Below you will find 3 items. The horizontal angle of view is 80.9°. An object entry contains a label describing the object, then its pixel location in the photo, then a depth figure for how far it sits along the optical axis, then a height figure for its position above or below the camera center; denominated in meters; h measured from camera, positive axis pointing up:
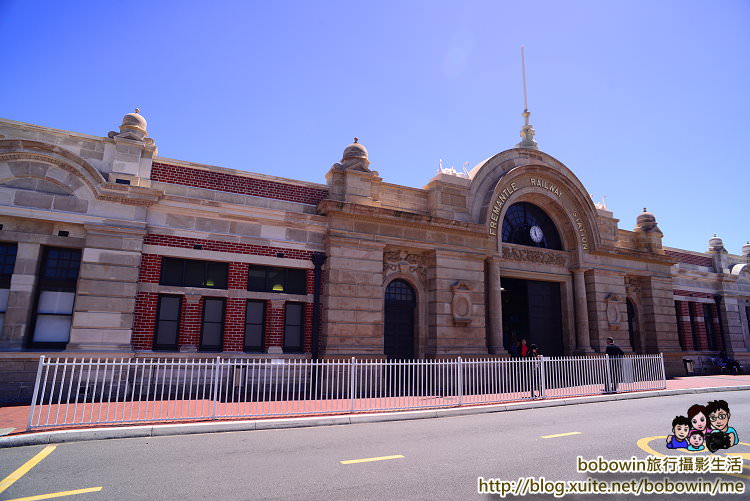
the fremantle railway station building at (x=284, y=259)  11.73 +2.46
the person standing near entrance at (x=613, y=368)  14.08 -0.85
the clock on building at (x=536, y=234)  19.27 +4.62
